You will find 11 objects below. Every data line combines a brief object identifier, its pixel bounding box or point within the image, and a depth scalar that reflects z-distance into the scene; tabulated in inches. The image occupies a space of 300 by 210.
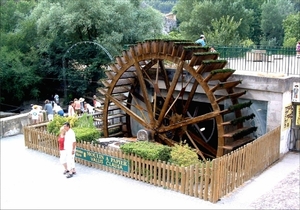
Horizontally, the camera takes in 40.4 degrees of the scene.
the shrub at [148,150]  386.9
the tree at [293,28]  1288.1
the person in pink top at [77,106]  668.1
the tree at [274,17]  1642.5
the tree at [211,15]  1514.5
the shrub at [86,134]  458.0
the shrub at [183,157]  384.8
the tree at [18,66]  1051.3
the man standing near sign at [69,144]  400.8
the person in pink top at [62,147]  406.9
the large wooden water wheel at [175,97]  460.8
